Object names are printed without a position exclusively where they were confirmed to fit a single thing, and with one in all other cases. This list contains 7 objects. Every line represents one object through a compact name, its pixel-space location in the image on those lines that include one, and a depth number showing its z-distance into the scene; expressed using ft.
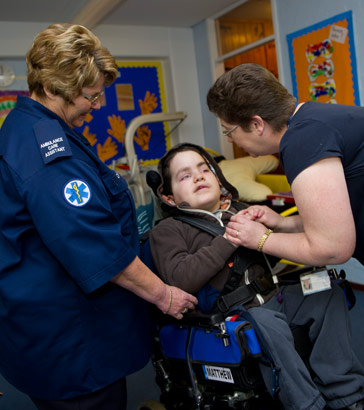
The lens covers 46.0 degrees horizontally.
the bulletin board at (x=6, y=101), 13.62
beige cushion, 11.74
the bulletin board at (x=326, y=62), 10.75
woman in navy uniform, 3.89
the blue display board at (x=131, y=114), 15.31
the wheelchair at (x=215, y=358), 4.79
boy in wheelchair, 4.79
